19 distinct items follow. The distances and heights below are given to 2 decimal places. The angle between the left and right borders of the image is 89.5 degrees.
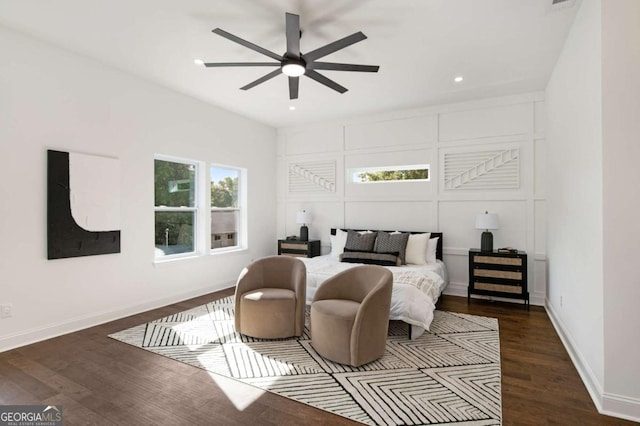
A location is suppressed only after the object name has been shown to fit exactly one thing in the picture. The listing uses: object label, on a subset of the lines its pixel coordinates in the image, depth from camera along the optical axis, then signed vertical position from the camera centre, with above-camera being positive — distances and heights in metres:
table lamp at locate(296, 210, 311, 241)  6.14 -0.14
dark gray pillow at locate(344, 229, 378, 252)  5.06 -0.45
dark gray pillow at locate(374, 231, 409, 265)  4.80 -0.46
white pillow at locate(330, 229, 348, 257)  5.47 -0.49
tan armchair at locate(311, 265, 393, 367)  2.71 -0.97
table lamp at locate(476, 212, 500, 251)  4.55 -0.17
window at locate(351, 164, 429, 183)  5.53 +0.71
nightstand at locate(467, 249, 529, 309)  4.34 -0.85
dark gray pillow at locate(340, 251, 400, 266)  4.58 -0.65
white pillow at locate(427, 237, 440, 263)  4.96 -0.57
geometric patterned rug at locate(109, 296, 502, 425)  2.17 -1.31
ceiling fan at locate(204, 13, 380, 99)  2.48 +1.37
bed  3.29 -0.83
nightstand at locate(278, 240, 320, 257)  5.94 -0.65
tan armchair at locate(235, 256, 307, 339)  3.28 -0.96
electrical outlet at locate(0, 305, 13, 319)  3.04 -0.92
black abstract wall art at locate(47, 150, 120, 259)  3.35 +0.10
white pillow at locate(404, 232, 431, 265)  4.84 -0.56
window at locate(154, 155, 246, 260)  4.66 +0.09
